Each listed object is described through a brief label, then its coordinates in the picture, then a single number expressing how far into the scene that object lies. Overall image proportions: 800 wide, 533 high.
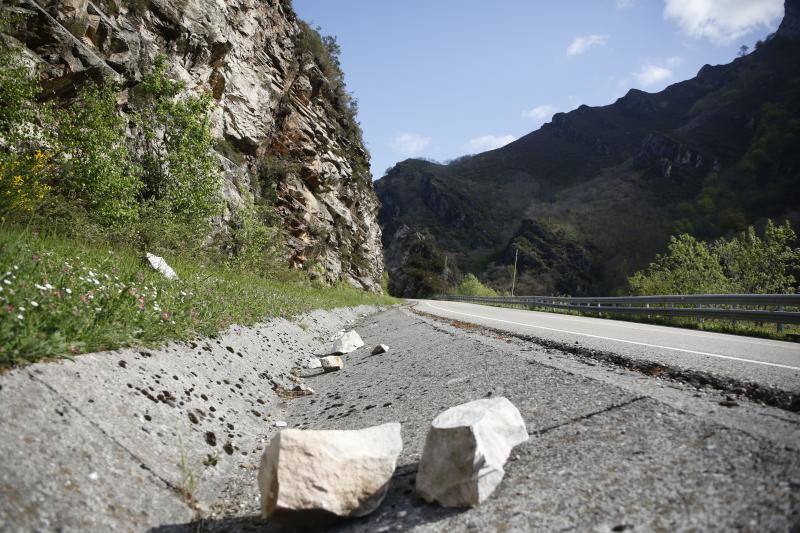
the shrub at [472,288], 74.64
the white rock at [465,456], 2.15
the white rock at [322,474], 2.19
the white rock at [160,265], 6.56
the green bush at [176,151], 12.67
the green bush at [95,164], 8.80
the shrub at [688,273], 27.77
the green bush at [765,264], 26.65
